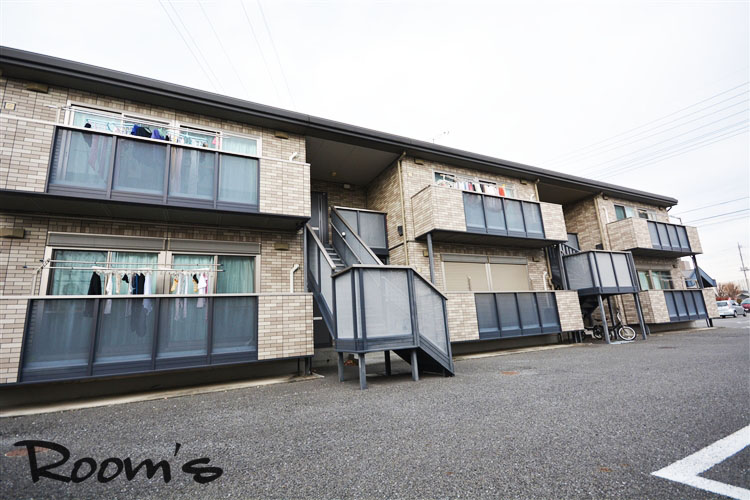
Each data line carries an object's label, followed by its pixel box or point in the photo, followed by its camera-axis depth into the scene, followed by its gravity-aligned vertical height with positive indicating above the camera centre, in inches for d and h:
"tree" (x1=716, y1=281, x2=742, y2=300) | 2471.7 +50.4
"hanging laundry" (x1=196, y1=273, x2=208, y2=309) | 298.0 +41.1
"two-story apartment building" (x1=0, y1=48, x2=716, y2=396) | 241.6 +83.5
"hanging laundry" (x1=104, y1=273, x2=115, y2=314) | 270.5 +42.6
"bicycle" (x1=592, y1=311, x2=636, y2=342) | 519.7 -41.2
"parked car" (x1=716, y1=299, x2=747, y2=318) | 1085.8 -35.6
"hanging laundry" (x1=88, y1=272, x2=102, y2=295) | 262.4 +41.0
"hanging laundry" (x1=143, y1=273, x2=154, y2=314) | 282.2 +41.4
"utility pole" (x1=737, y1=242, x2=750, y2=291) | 2255.2 +177.5
